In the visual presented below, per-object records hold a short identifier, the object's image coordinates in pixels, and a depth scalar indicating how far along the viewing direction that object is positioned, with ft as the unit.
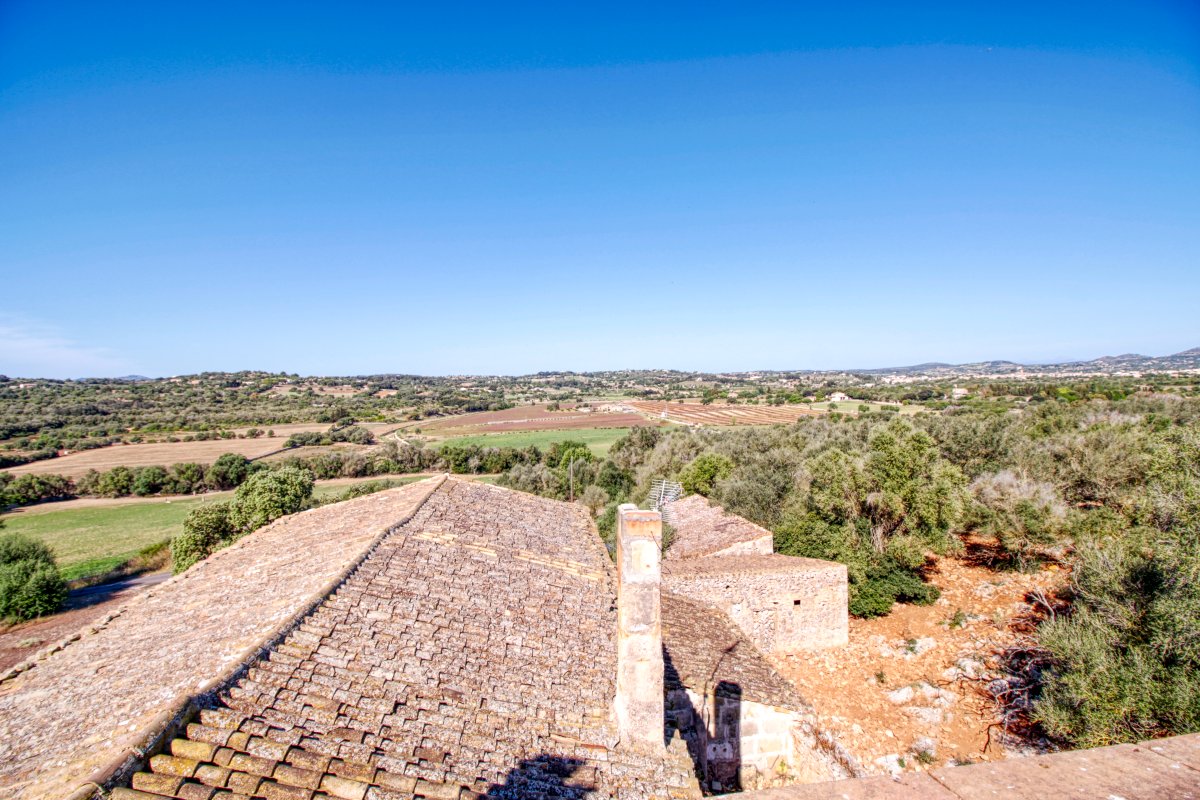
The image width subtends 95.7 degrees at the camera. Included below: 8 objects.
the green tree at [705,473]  99.66
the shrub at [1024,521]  55.42
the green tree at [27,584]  70.79
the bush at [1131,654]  26.14
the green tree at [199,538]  61.00
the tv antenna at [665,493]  90.62
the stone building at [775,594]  44.42
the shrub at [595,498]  109.50
